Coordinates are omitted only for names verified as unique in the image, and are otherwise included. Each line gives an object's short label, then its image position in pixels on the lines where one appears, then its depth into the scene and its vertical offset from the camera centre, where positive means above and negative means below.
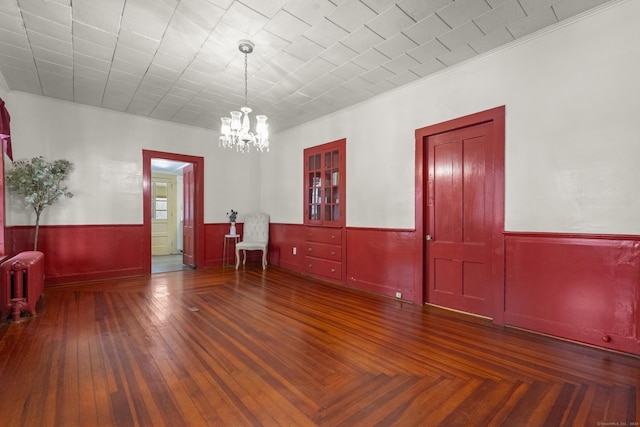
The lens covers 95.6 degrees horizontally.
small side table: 6.52 -0.83
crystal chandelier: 3.27 +0.97
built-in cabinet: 5.00 +0.09
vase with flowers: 6.50 -0.14
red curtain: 3.30 +0.96
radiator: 3.09 -0.81
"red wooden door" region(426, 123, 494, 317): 3.33 -0.06
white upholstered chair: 6.29 -0.43
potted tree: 4.07 +0.46
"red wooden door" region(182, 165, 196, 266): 6.36 -0.11
